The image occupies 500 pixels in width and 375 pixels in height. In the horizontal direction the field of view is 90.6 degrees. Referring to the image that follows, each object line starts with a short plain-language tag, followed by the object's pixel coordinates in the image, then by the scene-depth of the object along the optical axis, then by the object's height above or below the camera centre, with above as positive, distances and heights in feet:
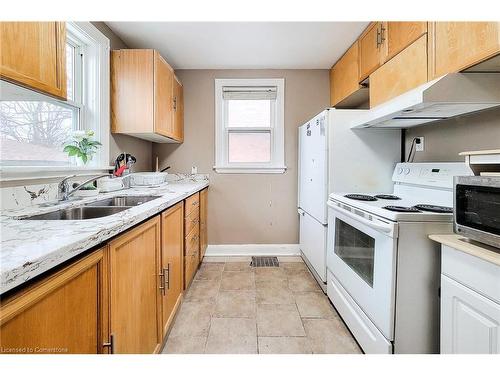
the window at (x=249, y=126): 10.39 +2.33
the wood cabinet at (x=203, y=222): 9.06 -1.61
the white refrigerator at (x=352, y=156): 6.79 +0.67
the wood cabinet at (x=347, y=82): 7.89 +3.48
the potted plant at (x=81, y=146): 5.67 +0.79
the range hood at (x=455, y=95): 3.98 +1.41
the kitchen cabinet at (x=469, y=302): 2.94 -1.58
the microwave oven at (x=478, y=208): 3.09 -0.36
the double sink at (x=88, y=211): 4.14 -0.58
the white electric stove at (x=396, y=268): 4.08 -1.55
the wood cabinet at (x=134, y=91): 7.27 +2.61
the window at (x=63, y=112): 4.59 +1.52
